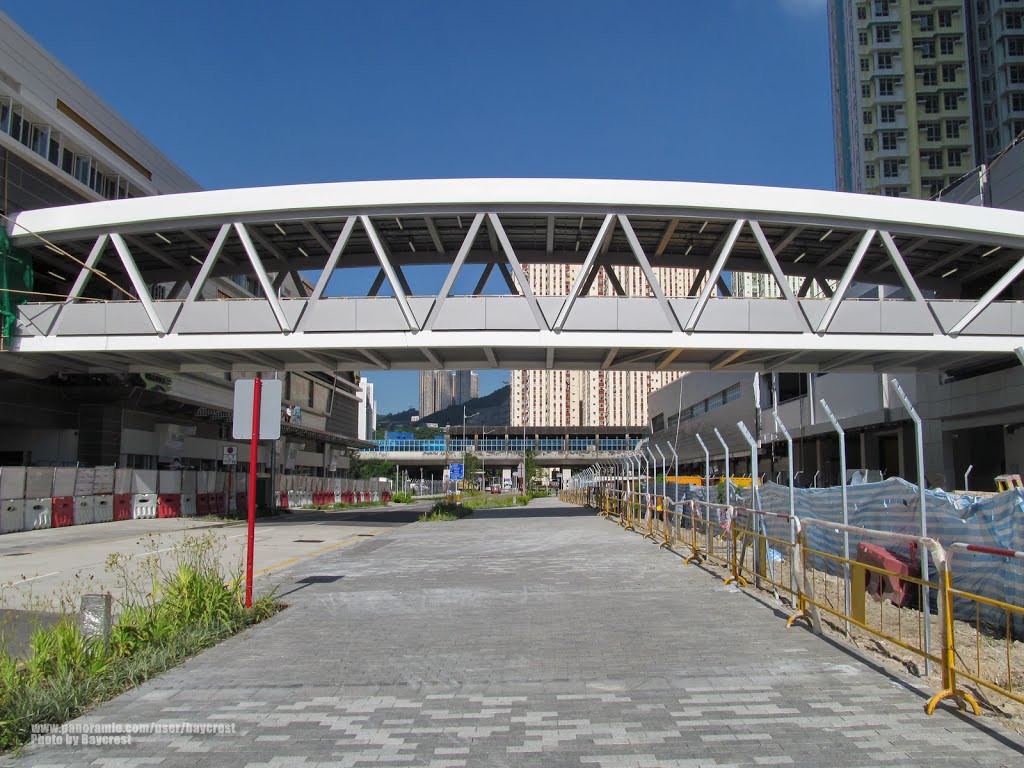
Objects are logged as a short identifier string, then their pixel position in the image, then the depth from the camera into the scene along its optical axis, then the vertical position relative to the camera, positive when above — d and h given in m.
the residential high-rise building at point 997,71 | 74.81 +38.05
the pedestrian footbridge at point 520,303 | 25.52 +5.23
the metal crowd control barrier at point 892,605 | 6.23 -1.53
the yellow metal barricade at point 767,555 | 8.75 -1.34
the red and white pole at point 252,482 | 9.19 -0.30
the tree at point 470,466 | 113.69 -1.23
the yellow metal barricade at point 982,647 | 5.39 -1.86
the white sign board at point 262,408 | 9.87 +0.66
